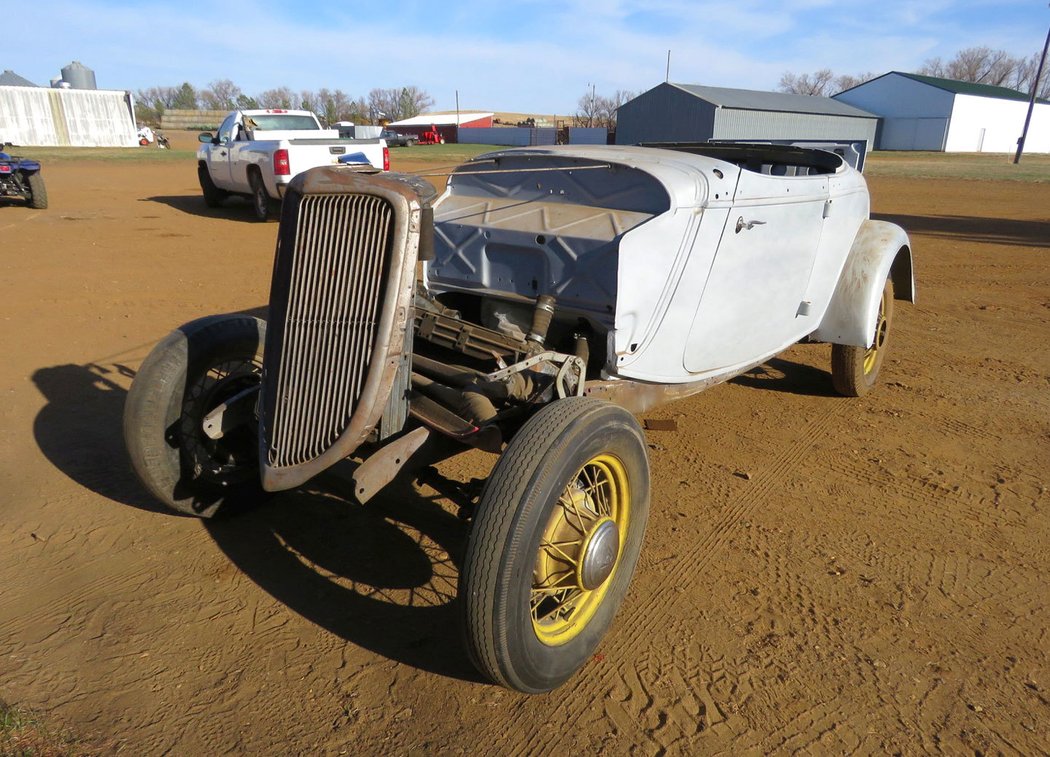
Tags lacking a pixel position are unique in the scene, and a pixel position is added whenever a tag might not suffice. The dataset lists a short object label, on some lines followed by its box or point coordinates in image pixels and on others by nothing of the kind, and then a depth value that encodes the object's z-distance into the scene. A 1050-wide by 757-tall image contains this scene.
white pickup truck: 11.95
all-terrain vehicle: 13.81
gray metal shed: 38.84
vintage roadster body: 2.57
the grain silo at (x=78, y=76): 55.97
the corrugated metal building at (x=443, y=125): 63.72
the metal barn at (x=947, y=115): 49.91
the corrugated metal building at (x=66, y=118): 41.09
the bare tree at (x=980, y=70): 83.56
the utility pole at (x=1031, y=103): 38.75
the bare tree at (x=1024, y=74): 86.19
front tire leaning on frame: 3.24
